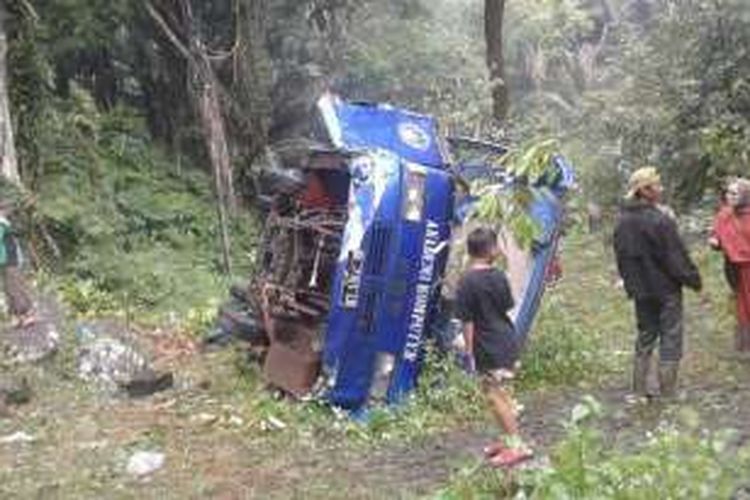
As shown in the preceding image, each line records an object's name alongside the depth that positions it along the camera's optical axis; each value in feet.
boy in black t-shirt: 27.73
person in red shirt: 37.35
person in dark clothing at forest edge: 32.17
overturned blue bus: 34.50
